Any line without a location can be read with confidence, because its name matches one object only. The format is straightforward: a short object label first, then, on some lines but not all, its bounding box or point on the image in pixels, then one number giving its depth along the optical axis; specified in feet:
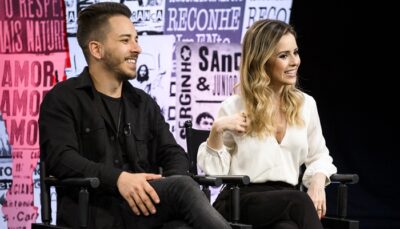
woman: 19.43
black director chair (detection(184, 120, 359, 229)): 17.70
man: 16.80
